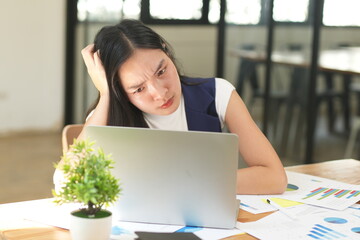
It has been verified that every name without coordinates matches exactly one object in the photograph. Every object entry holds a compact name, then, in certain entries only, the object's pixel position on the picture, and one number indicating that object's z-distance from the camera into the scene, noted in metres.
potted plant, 1.61
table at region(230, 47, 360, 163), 4.89
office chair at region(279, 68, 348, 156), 5.00
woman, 2.16
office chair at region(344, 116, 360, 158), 5.54
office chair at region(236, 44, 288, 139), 5.12
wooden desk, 1.79
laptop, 1.77
